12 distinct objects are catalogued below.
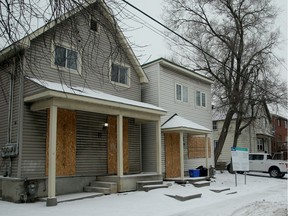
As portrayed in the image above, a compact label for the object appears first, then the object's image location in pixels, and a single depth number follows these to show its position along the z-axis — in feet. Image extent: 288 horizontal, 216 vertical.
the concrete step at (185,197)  29.08
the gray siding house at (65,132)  28.28
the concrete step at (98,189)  31.36
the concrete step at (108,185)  32.21
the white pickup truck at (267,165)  56.75
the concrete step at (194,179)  41.23
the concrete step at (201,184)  39.27
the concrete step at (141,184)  34.45
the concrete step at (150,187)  34.06
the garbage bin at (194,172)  44.08
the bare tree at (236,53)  60.49
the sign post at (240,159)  41.60
